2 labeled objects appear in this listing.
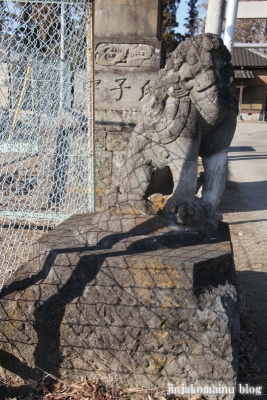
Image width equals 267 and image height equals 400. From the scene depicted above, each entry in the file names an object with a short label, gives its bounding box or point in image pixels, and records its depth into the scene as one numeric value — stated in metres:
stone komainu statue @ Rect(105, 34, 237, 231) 2.30
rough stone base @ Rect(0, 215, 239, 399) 2.00
